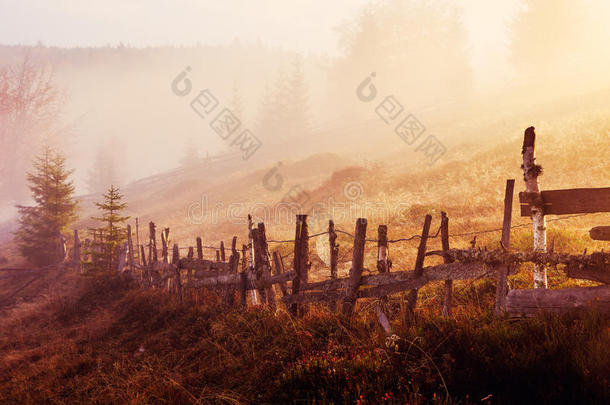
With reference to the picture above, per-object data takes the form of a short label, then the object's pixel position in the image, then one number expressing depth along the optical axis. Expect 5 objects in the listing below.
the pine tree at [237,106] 74.94
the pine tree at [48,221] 20.98
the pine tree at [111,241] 16.55
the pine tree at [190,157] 67.38
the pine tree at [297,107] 64.36
